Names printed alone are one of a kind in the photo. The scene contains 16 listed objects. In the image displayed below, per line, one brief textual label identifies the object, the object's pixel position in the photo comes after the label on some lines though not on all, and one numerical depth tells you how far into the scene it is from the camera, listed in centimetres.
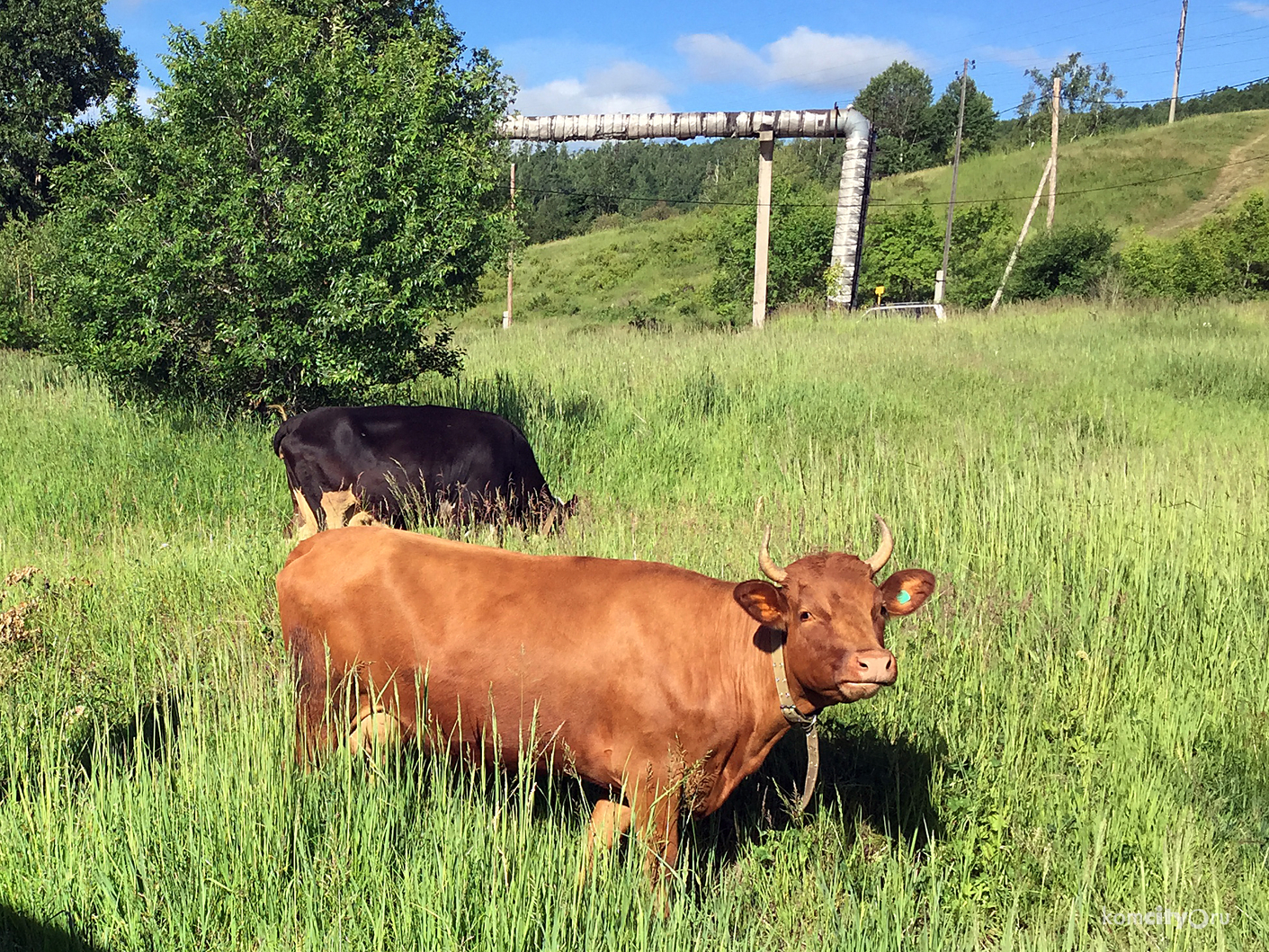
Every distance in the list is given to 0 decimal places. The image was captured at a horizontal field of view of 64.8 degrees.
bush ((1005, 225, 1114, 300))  3145
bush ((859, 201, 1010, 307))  3597
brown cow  361
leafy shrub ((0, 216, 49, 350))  1664
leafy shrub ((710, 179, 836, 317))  3212
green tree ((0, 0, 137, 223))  2223
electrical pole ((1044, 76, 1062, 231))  3674
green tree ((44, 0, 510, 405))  859
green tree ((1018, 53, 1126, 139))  8038
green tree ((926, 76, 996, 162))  7656
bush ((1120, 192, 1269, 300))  2833
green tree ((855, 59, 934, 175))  7581
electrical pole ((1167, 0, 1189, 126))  7981
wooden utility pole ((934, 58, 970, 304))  3200
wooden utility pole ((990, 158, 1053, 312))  3195
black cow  774
